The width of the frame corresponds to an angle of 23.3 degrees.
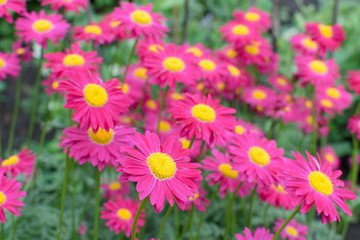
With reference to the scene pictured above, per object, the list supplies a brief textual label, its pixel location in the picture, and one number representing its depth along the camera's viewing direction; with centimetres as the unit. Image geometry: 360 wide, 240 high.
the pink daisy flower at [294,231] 94
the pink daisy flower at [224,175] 90
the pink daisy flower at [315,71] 106
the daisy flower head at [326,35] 108
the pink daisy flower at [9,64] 99
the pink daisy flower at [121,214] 91
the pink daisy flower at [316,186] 77
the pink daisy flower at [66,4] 98
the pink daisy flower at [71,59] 90
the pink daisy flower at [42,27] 95
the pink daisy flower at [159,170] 76
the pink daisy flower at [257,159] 86
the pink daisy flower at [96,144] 81
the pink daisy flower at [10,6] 91
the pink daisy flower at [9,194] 81
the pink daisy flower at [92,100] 79
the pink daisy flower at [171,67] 91
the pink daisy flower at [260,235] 81
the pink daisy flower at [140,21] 95
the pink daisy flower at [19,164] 90
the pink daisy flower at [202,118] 84
